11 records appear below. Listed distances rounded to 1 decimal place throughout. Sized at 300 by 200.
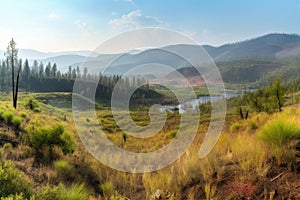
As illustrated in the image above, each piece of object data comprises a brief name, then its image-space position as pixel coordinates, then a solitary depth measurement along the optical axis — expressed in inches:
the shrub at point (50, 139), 323.8
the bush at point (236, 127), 477.1
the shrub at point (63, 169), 255.9
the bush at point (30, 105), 1661.9
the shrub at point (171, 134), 559.9
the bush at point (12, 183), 166.6
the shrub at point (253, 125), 419.0
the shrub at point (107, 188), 236.7
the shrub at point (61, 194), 165.8
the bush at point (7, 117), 482.6
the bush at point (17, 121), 477.1
